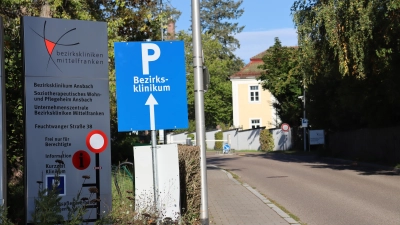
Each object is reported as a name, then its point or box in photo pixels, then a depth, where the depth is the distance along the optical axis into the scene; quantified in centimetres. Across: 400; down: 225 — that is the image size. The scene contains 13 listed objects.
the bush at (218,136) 6700
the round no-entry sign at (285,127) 5017
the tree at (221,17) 7938
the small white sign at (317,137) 4416
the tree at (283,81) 5347
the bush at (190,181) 1030
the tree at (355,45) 2230
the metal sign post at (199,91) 962
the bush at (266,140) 5962
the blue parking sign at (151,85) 803
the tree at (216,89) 6906
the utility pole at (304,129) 4779
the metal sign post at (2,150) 656
